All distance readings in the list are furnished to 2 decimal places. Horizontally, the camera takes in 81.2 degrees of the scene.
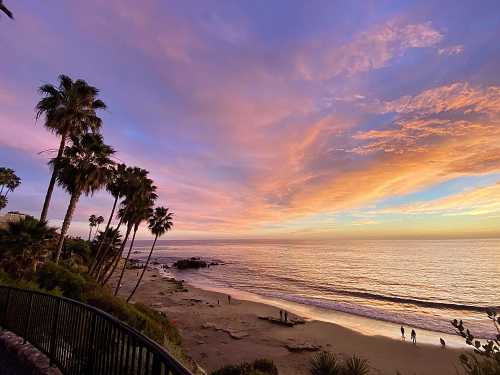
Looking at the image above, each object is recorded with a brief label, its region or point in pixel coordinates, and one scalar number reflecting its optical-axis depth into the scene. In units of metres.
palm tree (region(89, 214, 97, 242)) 84.07
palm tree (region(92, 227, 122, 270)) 44.42
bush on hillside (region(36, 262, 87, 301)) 17.80
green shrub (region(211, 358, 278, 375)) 13.35
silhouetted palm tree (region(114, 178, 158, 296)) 33.66
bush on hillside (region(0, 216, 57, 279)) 17.03
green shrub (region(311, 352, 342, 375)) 13.79
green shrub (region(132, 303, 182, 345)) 19.58
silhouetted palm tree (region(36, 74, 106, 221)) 24.53
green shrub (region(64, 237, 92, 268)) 41.90
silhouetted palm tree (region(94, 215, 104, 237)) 85.45
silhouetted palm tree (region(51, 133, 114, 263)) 25.08
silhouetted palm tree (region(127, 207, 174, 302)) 41.28
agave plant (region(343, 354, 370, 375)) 13.86
